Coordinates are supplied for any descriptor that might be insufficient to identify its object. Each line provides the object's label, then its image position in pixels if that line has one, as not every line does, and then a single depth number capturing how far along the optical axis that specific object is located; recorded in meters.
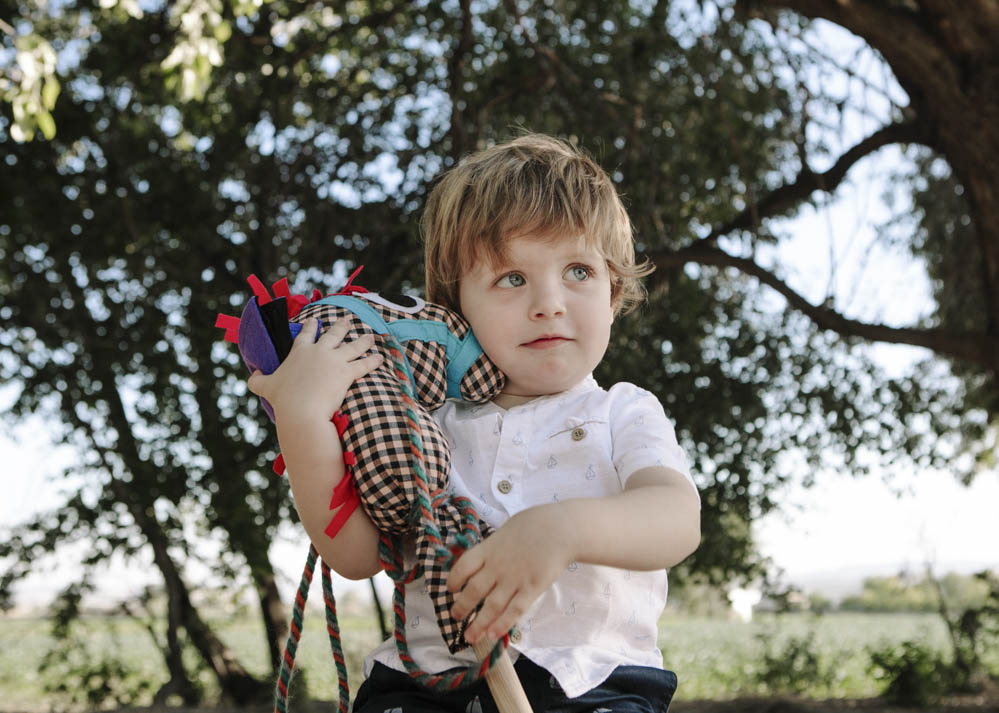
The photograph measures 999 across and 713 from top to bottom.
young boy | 1.38
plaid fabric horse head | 1.36
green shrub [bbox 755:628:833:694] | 6.41
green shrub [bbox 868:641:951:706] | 5.91
